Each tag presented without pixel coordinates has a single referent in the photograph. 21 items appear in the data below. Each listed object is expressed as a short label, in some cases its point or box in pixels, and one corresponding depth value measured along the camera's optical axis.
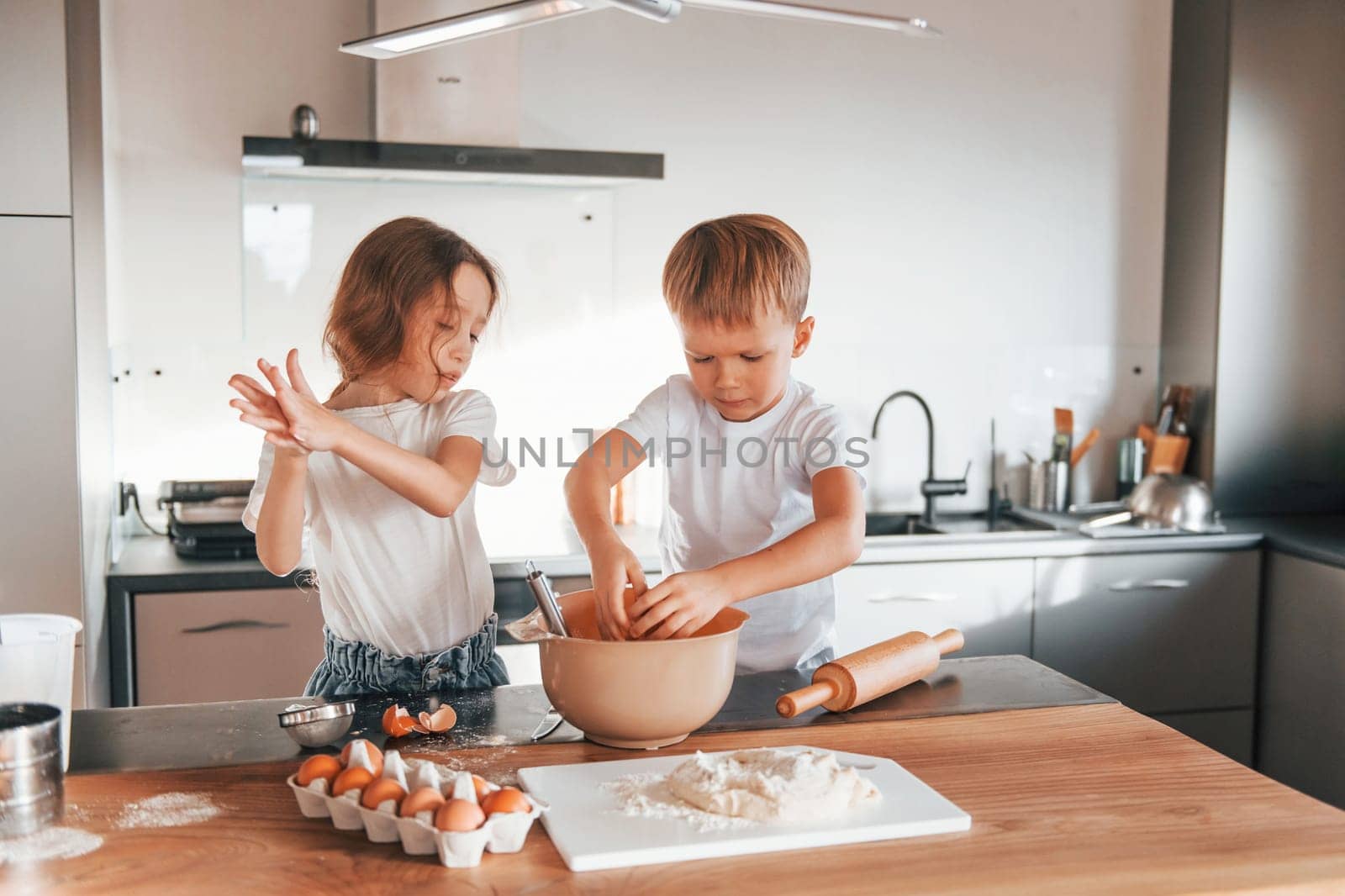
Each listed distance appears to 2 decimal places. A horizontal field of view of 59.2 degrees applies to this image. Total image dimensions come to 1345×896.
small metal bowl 1.12
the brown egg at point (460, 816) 0.88
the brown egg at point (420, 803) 0.90
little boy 1.26
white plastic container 1.00
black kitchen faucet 2.95
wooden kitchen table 0.87
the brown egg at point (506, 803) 0.91
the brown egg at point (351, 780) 0.95
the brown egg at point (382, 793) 0.92
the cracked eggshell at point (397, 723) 1.16
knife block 3.06
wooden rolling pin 1.24
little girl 1.43
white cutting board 0.90
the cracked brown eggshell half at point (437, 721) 1.17
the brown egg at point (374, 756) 0.99
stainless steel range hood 2.35
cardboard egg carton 0.89
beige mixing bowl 1.09
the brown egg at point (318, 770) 0.97
